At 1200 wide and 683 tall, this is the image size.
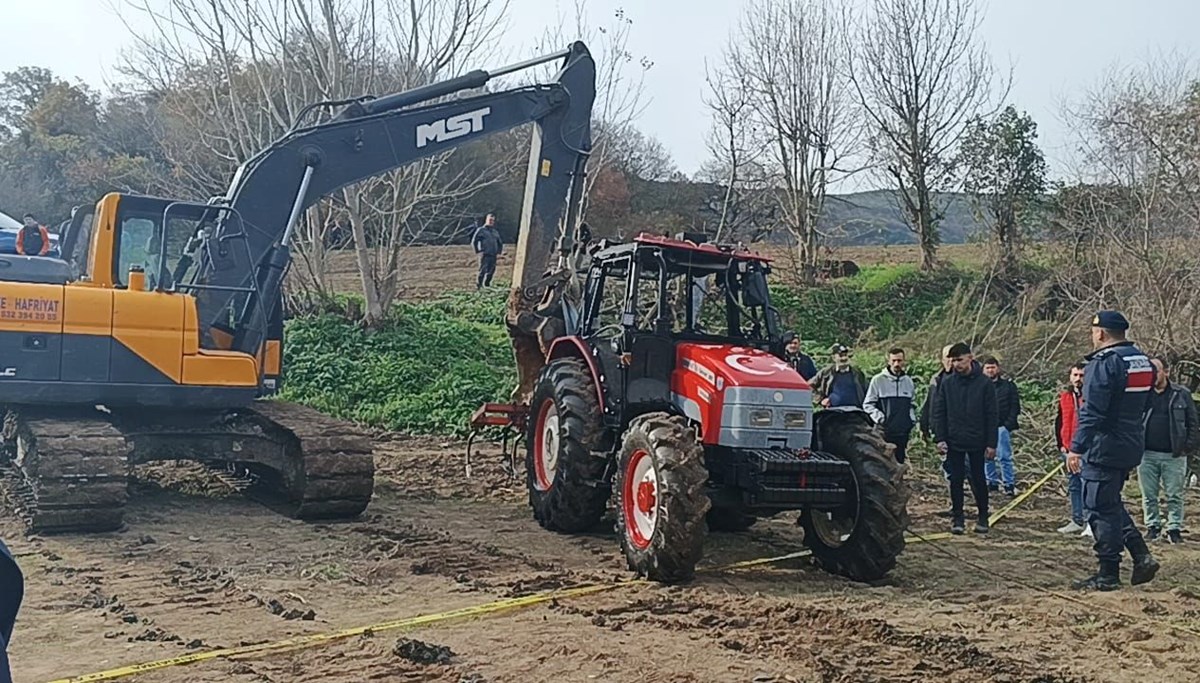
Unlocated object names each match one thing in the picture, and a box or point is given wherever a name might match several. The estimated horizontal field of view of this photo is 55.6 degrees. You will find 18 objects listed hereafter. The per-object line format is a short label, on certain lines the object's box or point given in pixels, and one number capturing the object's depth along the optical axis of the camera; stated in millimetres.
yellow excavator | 8562
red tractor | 7250
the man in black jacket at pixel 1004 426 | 11492
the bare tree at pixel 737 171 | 24131
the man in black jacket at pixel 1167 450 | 9102
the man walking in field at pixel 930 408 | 9820
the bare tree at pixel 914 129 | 24312
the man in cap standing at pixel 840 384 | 11414
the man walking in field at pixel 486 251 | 22812
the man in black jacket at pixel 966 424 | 9562
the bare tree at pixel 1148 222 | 16156
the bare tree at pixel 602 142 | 21328
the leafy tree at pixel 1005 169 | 23734
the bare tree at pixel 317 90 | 17922
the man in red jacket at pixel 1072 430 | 9891
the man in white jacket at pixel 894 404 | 10859
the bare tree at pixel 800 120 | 24297
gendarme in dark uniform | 7352
